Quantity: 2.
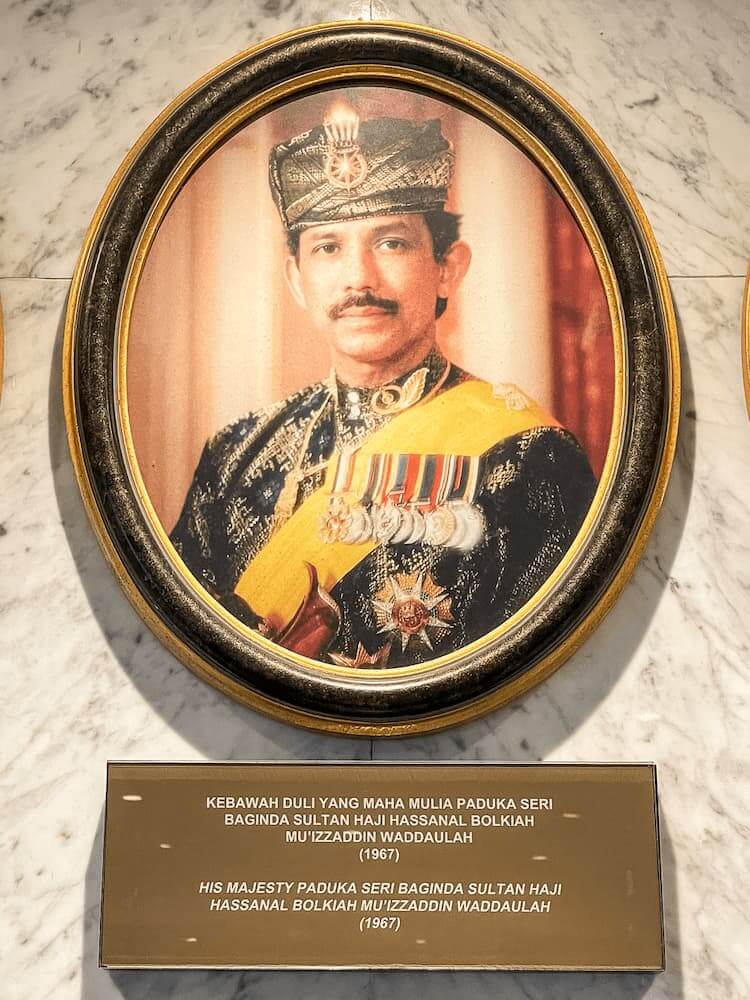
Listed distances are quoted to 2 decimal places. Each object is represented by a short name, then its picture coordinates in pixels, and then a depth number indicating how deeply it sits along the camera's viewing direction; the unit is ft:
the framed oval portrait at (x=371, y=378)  5.33
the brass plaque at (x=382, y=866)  5.05
